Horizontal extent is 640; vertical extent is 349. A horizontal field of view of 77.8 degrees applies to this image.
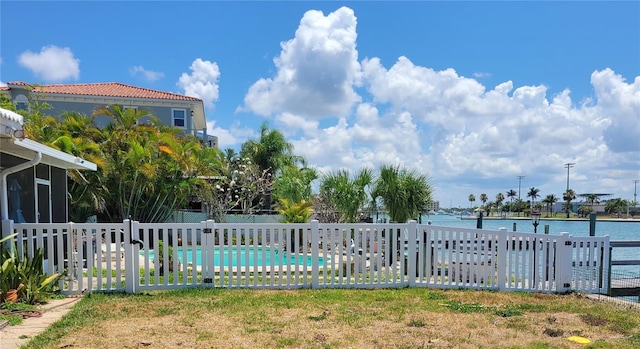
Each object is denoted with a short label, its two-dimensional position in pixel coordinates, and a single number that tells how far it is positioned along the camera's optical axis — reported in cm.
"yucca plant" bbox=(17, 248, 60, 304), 497
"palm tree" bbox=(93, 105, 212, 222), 1345
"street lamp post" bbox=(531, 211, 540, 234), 1510
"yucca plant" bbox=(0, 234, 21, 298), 482
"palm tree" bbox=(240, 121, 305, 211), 2447
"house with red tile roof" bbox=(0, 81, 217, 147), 1939
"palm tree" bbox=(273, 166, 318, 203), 1539
